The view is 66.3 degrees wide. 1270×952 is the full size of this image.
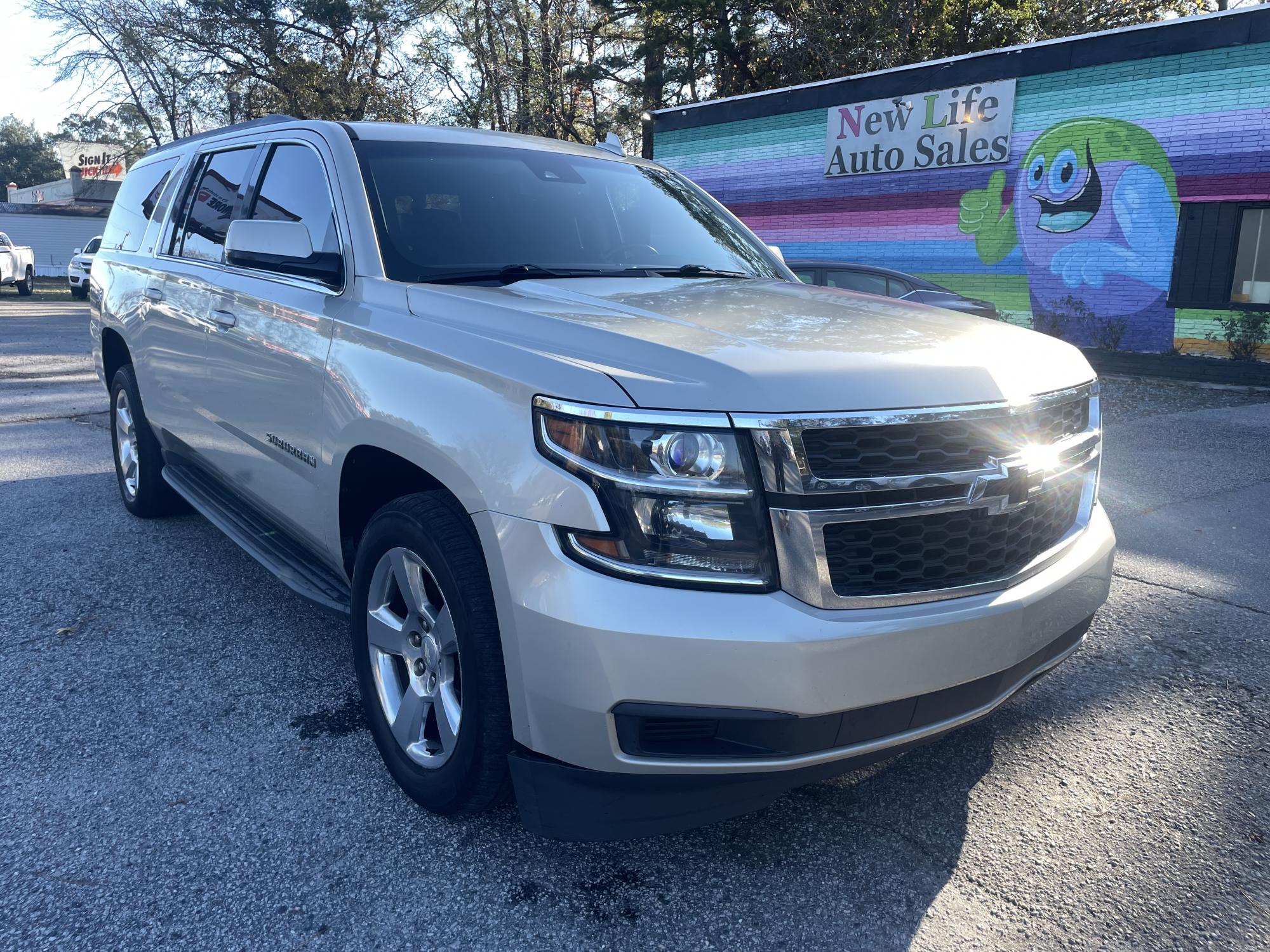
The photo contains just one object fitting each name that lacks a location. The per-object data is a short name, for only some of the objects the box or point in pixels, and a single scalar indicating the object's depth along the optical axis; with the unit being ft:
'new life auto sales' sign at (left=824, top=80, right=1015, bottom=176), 53.78
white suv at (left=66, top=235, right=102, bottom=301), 91.71
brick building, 46.06
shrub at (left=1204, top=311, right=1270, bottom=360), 44.06
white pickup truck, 97.81
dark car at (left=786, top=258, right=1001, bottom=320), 34.22
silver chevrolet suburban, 6.60
